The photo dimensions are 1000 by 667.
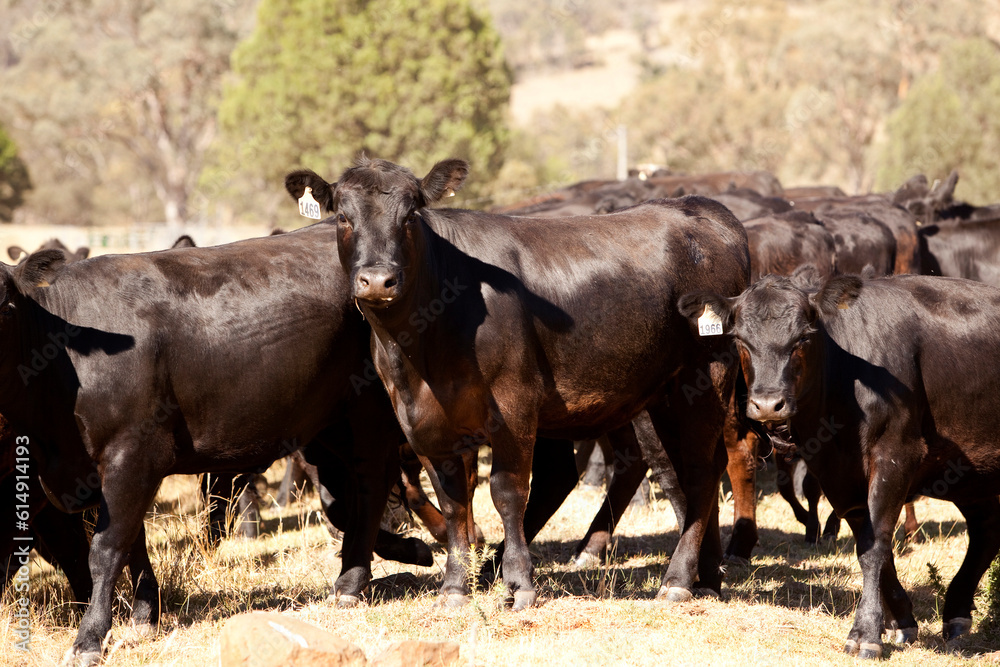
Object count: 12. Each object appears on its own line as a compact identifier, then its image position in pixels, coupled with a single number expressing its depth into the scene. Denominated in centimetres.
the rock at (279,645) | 948
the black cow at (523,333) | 1170
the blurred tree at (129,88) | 11119
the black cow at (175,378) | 1158
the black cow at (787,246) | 2064
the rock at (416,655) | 955
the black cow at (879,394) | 1196
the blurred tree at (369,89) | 8625
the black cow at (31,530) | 1274
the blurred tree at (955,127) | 7450
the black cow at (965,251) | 2556
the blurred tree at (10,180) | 10637
